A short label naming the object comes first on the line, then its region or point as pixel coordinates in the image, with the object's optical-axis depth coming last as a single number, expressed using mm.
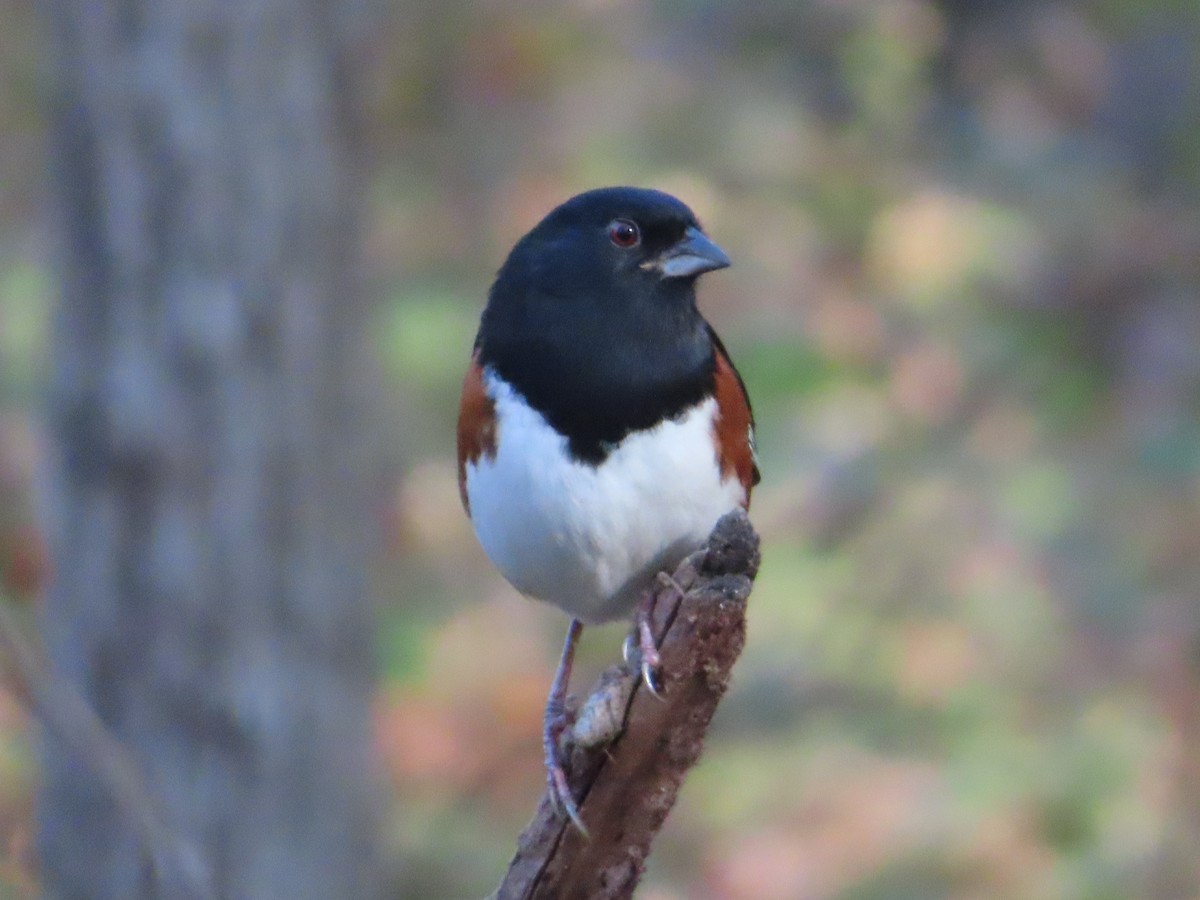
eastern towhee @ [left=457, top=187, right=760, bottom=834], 5129
